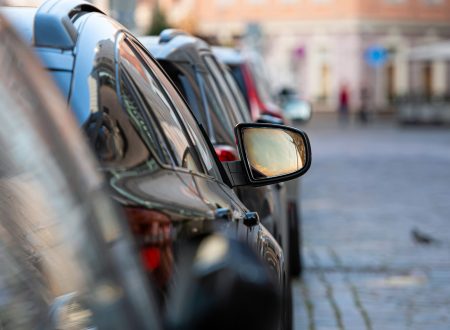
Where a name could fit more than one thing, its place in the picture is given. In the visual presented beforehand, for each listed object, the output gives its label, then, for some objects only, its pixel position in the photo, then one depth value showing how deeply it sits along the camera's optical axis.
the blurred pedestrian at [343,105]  60.58
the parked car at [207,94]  6.40
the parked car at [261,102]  10.29
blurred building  75.52
